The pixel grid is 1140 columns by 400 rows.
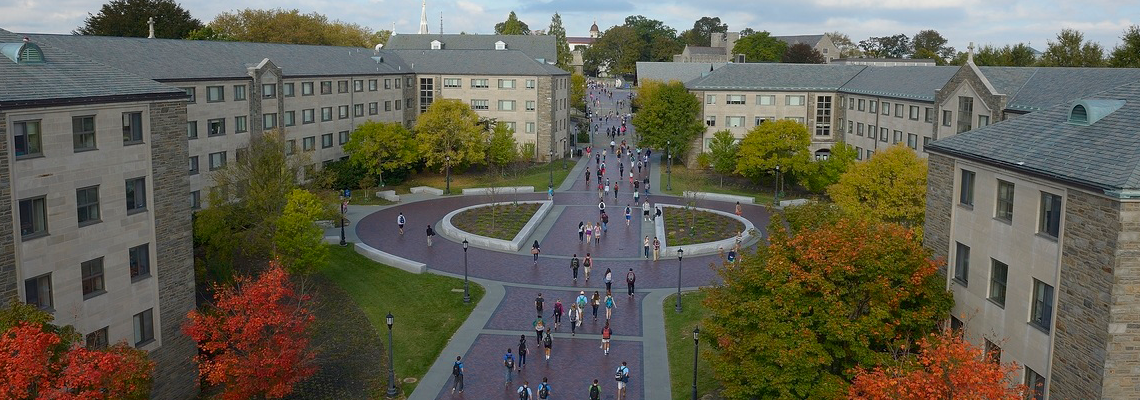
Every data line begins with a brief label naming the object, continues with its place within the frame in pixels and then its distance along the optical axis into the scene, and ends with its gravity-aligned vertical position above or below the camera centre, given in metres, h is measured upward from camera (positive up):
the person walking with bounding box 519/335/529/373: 31.67 -9.01
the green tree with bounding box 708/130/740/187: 73.19 -4.56
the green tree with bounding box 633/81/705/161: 84.56 -2.01
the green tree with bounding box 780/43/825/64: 137.25 +6.78
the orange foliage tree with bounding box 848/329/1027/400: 18.06 -5.82
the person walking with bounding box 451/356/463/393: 29.55 -9.15
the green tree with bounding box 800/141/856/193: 66.56 -5.26
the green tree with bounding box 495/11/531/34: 161.38 +12.67
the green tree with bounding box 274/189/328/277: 41.03 -6.65
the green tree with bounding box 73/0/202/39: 80.19 +6.48
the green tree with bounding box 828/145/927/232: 47.53 -4.81
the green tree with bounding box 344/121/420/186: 70.50 -4.28
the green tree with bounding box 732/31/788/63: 151.12 +8.73
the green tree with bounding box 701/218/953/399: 23.34 -5.73
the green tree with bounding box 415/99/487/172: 74.25 -3.56
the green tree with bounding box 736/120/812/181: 68.44 -3.98
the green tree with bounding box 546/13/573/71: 173.75 +12.62
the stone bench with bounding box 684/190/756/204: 67.16 -7.49
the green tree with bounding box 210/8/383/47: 109.00 +8.19
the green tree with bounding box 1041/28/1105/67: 88.31 +4.97
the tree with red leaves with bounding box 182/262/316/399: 27.55 -7.85
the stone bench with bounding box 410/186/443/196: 69.50 -7.47
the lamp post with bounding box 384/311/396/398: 30.00 -9.39
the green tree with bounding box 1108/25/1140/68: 75.62 +4.29
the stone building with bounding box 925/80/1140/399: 18.83 -3.32
